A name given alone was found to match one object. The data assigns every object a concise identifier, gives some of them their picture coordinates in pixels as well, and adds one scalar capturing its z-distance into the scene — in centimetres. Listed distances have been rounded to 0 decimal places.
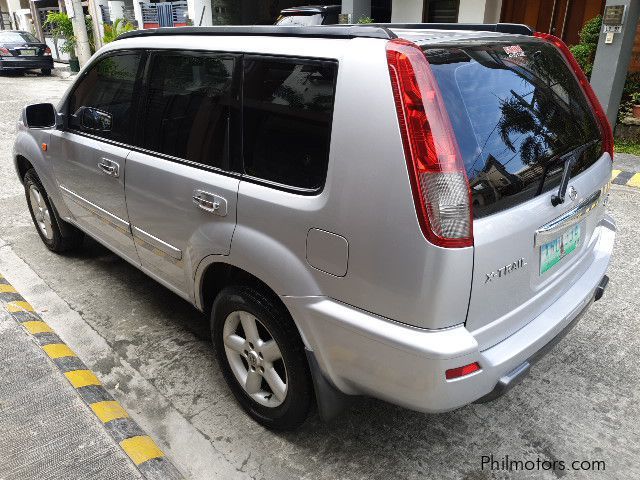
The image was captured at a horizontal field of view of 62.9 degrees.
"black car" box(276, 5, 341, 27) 1223
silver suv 176
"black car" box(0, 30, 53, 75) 1762
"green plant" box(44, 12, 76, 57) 1941
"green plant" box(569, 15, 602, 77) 845
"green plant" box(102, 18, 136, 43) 1725
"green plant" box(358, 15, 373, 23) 1161
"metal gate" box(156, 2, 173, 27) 1769
